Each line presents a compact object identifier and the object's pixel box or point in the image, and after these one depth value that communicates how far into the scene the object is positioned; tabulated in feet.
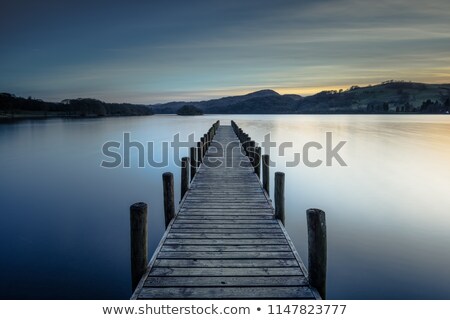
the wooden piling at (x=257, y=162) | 36.88
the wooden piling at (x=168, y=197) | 20.62
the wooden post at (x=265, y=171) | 29.49
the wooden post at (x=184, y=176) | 28.35
